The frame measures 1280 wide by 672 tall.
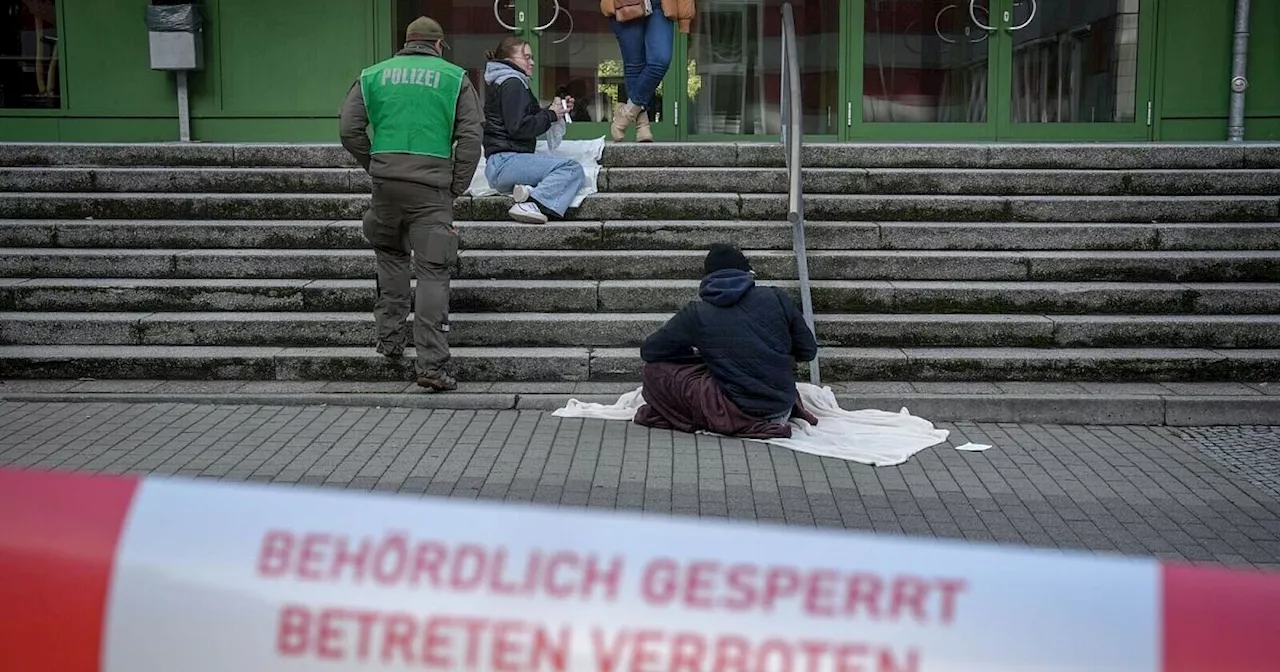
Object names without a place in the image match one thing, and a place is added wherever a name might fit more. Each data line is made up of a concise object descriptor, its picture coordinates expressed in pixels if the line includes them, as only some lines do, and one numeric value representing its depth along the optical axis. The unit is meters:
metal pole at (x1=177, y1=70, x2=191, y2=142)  12.09
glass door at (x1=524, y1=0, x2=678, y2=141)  12.37
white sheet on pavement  6.85
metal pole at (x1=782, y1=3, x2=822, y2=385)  8.45
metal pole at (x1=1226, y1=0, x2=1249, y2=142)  11.72
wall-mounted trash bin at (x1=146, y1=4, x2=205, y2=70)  11.77
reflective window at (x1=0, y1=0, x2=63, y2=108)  12.39
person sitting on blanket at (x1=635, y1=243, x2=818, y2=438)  6.97
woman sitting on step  9.63
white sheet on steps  9.91
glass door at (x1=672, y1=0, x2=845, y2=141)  12.48
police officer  7.76
